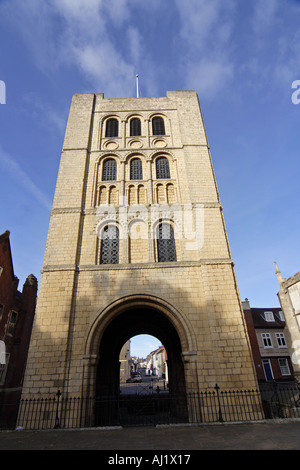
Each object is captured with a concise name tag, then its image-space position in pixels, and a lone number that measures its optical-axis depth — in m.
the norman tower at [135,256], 9.88
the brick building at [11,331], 15.44
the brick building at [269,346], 25.05
